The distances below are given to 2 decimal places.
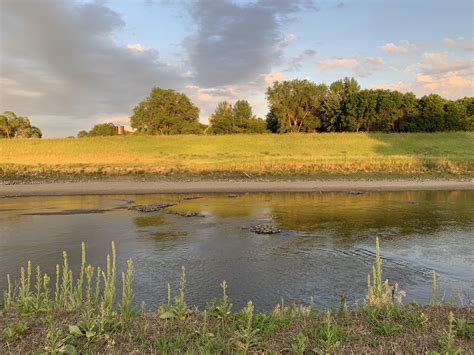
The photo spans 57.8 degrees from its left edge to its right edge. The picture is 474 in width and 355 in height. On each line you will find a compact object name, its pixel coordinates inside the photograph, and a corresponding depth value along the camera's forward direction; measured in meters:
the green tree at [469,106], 99.76
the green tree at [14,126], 114.38
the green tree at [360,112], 98.31
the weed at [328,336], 5.95
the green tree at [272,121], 111.81
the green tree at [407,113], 97.00
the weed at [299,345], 5.86
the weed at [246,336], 6.04
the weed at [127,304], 7.42
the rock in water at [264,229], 21.31
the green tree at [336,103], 103.38
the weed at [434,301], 8.04
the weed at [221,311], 7.38
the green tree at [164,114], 106.44
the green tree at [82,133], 165.88
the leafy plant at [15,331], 6.46
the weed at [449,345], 5.62
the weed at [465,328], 6.54
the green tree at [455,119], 95.88
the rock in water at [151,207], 29.79
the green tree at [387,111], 97.88
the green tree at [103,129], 153.54
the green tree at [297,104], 107.44
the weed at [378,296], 8.09
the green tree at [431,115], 95.56
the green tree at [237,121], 114.62
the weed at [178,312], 7.29
